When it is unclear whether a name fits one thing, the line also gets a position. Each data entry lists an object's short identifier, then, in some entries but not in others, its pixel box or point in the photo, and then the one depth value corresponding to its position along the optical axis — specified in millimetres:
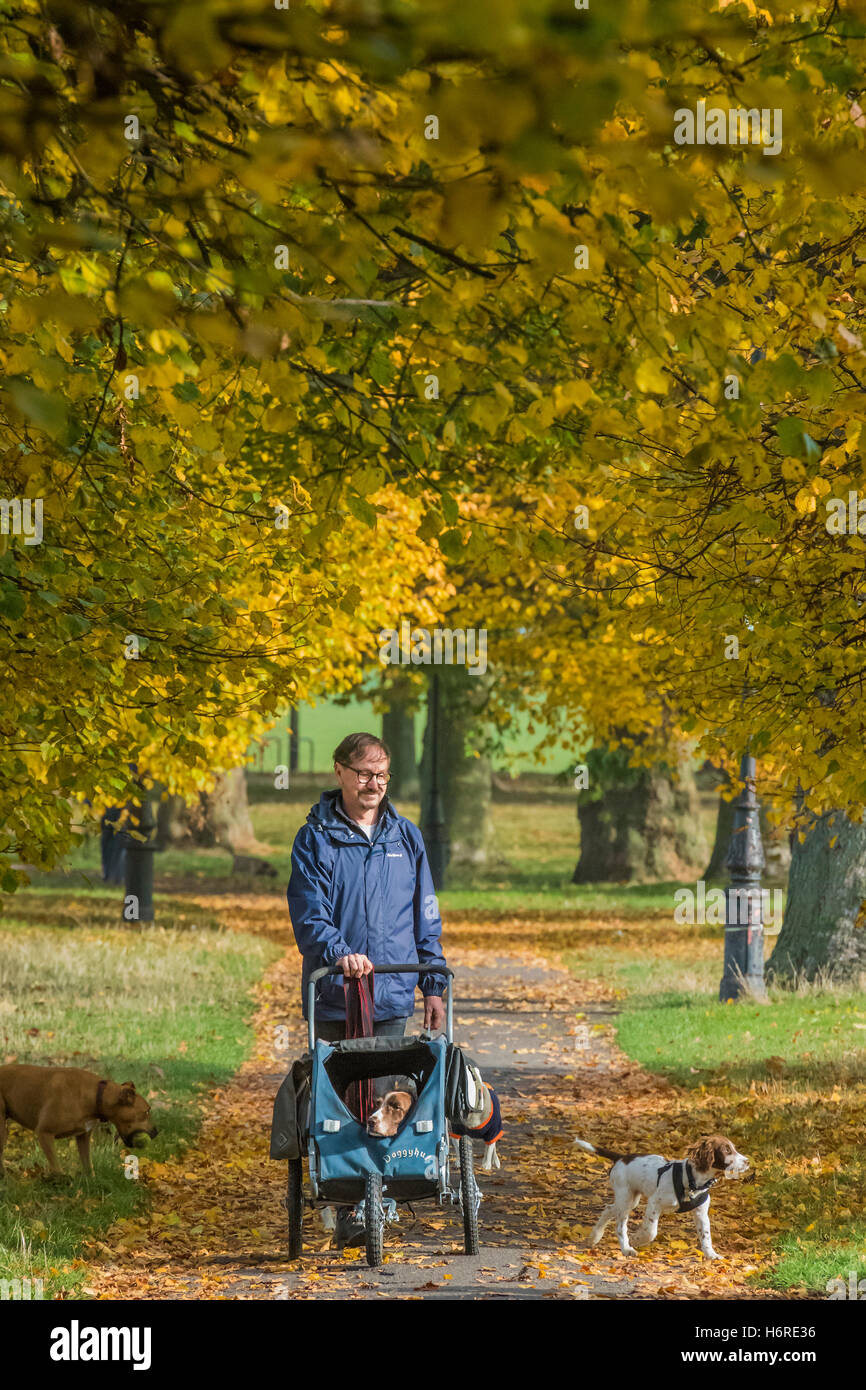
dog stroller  11125
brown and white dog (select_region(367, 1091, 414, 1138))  11117
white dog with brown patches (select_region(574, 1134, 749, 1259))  12164
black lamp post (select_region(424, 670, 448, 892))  39969
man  12234
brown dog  14352
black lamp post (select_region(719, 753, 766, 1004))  25594
